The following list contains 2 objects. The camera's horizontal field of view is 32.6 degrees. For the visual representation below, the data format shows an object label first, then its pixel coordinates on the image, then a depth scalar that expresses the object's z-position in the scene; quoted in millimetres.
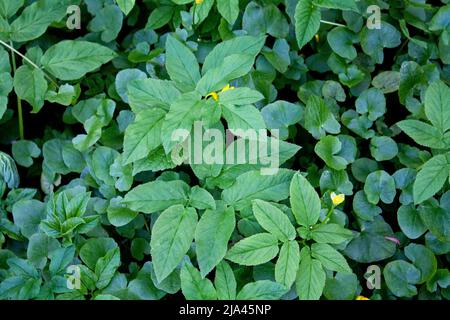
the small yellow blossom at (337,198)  554
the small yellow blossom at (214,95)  563
